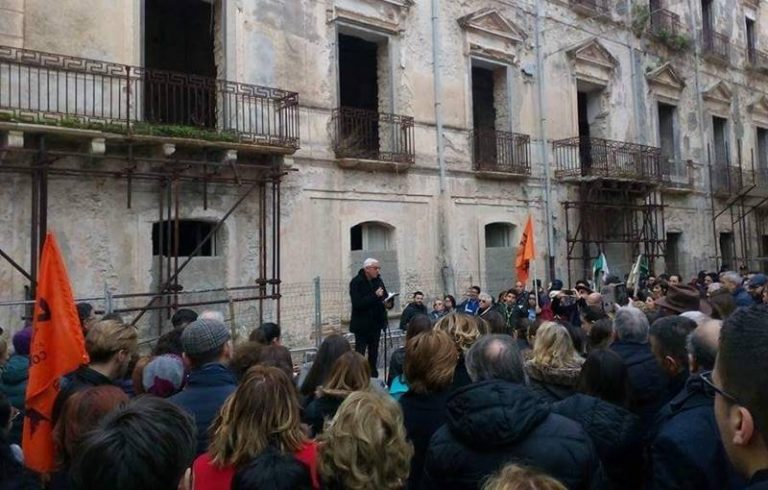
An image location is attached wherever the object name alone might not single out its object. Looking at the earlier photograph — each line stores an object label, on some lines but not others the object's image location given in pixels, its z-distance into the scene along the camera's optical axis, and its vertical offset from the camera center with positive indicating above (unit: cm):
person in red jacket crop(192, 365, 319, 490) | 255 -62
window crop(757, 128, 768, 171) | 2461 +434
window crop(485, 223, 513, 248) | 1590 +83
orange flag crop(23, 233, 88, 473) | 354 -43
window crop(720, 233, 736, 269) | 2241 +50
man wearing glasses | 155 -32
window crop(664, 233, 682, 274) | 2028 +34
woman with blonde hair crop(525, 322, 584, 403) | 373 -56
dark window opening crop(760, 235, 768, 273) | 2338 +34
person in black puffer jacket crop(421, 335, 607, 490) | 259 -70
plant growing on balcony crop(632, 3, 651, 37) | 1944 +734
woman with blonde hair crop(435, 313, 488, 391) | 466 -42
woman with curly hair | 243 -67
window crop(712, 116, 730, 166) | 2278 +441
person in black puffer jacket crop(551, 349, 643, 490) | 319 -74
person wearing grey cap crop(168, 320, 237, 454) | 328 -51
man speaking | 915 -47
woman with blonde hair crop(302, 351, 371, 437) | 345 -59
